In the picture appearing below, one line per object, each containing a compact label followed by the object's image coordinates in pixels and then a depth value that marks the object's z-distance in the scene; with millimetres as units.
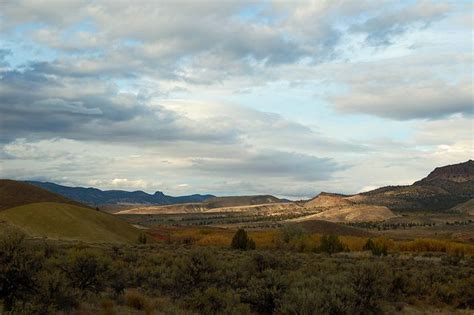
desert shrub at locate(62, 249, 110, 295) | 18406
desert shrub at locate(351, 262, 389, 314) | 17734
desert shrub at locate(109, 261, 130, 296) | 19109
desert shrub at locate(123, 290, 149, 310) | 16781
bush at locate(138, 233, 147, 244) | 69625
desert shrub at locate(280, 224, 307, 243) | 80625
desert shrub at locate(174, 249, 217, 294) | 20172
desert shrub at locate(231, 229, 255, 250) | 65919
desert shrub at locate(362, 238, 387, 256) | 62722
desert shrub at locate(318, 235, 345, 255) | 65581
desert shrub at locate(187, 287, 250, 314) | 14901
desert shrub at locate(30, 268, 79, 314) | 13423
